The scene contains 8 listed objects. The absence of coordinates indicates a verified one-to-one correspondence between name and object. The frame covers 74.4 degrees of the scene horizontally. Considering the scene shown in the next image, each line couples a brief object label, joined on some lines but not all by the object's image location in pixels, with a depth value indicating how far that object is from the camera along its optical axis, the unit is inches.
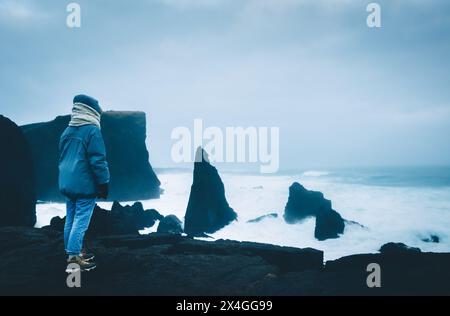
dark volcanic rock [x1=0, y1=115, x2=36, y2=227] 502.6
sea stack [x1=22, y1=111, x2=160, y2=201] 1396.4
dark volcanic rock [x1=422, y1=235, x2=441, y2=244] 849.6
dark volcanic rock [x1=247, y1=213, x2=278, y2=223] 965.8
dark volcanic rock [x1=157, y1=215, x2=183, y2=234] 728.3
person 145.8
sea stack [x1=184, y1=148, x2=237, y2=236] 889.5
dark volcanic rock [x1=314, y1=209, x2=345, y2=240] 740.3
